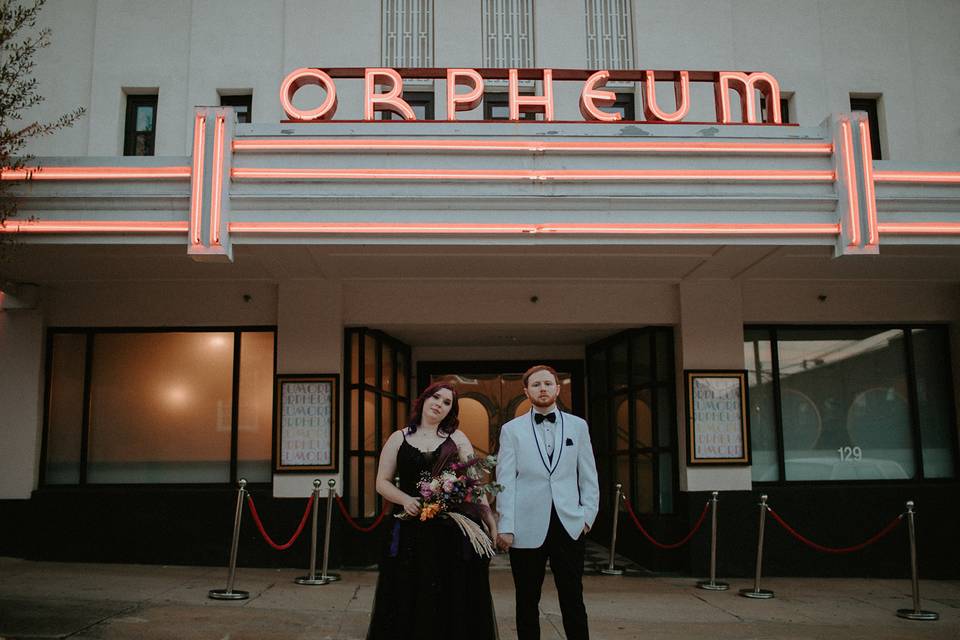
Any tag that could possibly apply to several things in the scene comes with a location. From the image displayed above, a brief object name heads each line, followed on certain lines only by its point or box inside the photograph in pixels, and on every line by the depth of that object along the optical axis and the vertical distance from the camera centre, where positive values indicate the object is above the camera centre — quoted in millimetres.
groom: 5461 -390
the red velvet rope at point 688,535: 9984 -1073
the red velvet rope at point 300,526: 8664 -771
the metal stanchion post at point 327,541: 9492 -1091
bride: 5477 -832
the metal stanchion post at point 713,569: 9828 -1493
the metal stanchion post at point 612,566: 10766 -1567
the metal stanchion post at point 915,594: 8312 -1512
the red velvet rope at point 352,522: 9633 -874
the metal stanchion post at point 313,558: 9570 -1286
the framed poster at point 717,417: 10867 +314
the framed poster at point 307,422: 10719 +287
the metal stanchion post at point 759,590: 9266 -1637
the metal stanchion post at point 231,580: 8500 -1368
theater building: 8516 +2116
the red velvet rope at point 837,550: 8698 -1001
